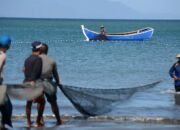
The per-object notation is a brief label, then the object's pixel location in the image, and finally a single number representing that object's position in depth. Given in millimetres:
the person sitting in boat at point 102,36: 62312
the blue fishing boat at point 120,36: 62881
